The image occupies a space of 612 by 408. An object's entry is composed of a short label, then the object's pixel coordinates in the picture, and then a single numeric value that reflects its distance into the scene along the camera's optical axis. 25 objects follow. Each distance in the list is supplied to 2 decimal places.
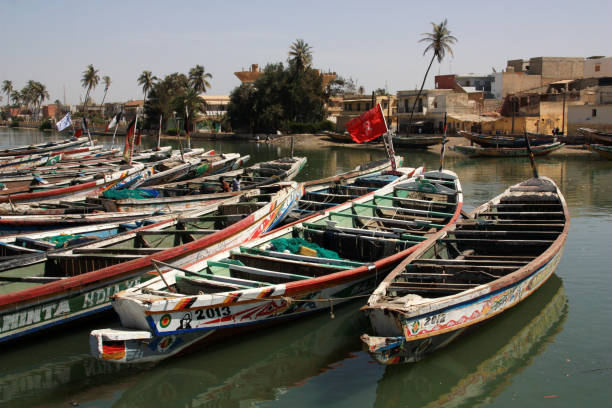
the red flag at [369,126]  17.75
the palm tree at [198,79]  86.50
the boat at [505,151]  42.06
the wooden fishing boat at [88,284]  8.51
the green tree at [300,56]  69.94
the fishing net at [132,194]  16.52
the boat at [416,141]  50.00
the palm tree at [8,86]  142.50
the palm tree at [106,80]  89.61
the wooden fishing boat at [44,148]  35.38
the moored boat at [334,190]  15.41
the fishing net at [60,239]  11.70
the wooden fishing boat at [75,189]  17.63
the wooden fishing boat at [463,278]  7.52
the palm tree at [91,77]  91.16
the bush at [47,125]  105.59
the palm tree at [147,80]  86.38
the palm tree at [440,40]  51.84
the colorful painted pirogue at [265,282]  7.66
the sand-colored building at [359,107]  66.17
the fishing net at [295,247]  10.91
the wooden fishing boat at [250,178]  19.73
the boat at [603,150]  38.27
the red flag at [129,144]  22.89
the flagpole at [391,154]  19.24
